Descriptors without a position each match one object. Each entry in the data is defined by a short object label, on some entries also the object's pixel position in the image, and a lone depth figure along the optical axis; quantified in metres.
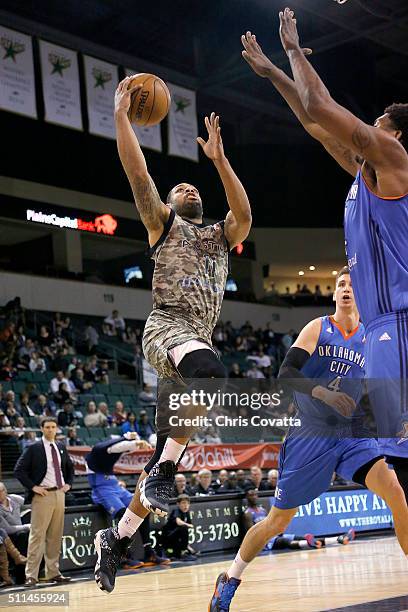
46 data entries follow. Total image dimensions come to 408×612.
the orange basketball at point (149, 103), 5.64
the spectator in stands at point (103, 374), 22.25
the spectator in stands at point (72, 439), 15.65
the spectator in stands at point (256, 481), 15.19
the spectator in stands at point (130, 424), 17.09
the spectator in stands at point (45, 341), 22.38
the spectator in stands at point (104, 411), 18.14
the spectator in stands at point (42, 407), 17.66
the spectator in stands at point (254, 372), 25.32
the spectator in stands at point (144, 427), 18.08
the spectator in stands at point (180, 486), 13.23
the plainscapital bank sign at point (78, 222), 24.75
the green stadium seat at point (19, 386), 19.42
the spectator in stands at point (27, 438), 14.89
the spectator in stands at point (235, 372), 24.40
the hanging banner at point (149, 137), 21.17
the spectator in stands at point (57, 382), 19.73
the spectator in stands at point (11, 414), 16.02
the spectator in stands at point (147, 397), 20.82
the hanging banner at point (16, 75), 18.72
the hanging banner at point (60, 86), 19.59
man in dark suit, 10.03
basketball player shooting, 4.96
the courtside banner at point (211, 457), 15.27
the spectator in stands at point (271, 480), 15.50
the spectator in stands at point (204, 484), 14.22
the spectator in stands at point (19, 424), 15.45
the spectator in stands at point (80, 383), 20.83
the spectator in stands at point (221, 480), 15.18
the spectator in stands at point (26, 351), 21.19
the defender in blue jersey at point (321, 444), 5.45
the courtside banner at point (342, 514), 14.73
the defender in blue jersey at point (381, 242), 3.52
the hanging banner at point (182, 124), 21.97
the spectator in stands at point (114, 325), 26.33
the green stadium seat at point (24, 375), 20.21
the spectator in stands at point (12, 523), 10.49
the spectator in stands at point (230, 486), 14.66
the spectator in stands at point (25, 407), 17.42
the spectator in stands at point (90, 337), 24.56
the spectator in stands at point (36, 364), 20.97
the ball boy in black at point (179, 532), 12.48
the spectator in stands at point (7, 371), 19.62
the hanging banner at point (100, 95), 20.22
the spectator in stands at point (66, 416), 17.34
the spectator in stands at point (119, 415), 18.22
